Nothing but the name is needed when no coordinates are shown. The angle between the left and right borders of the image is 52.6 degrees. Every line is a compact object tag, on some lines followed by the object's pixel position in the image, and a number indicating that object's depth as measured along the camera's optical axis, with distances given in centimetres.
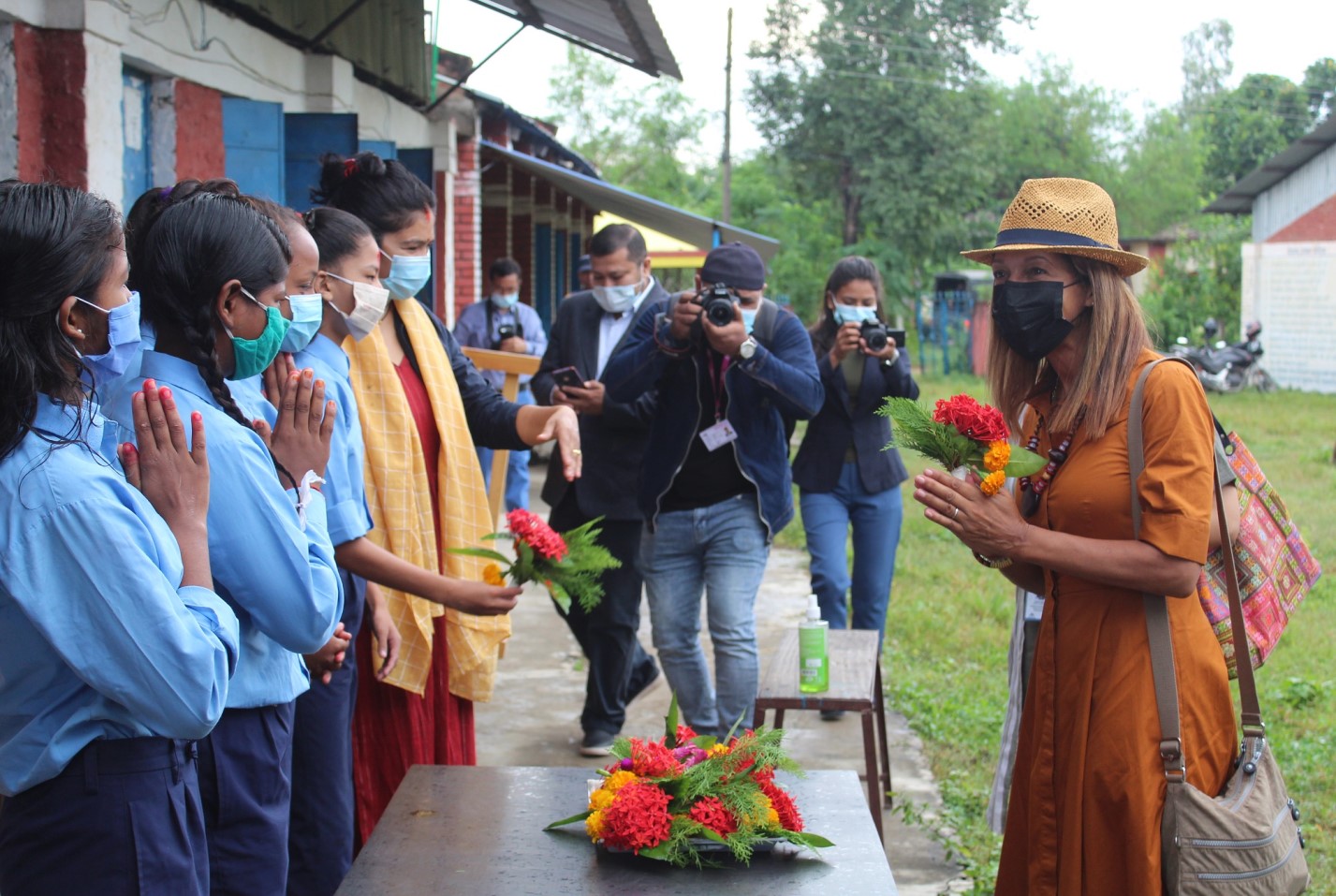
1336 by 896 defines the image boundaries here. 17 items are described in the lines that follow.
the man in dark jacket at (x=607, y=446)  538
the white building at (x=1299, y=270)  2438
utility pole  3238
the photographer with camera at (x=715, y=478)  469
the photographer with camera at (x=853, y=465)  566
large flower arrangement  242
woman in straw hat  264
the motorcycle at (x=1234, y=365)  2359
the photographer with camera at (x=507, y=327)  962
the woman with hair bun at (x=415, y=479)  358
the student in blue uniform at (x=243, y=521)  231
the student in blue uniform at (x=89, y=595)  193
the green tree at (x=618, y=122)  5194
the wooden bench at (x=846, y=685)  421
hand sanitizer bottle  425
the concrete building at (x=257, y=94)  450
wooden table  236
